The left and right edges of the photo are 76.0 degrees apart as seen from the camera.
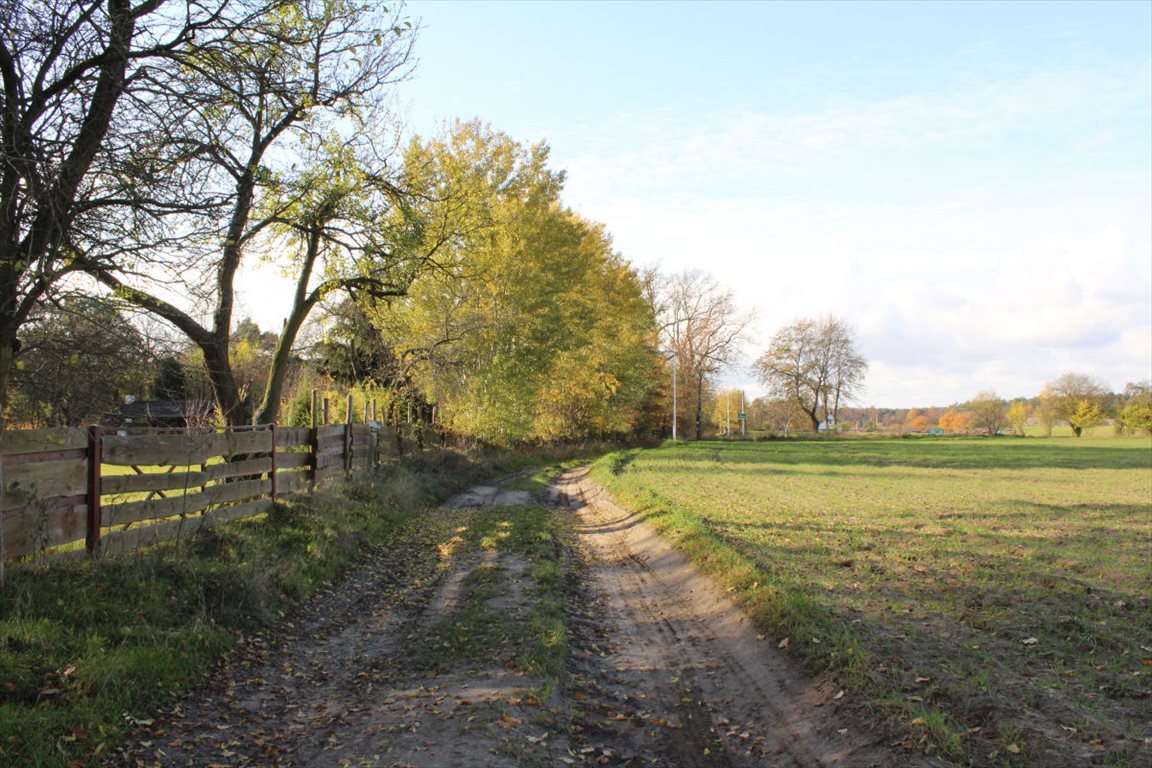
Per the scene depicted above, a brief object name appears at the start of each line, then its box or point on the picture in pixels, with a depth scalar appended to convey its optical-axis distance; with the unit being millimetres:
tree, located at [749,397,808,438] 90438
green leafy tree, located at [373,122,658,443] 24844
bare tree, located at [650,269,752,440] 65125
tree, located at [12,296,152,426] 8254
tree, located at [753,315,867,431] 83312
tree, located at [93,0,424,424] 8180
